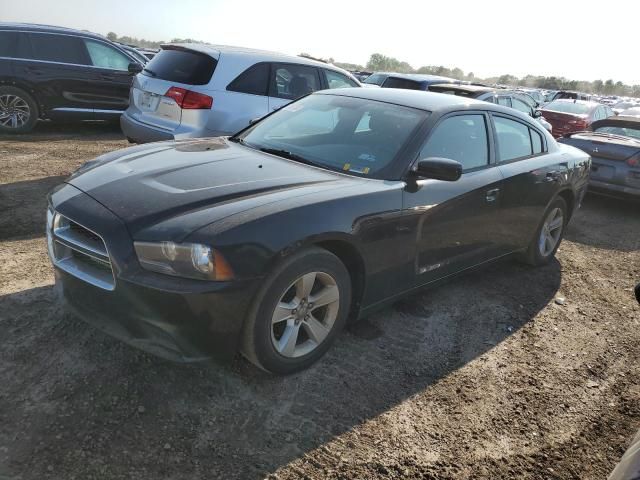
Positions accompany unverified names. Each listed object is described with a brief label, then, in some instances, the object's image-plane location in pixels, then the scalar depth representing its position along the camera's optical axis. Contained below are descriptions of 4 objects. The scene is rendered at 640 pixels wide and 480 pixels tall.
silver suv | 6.02
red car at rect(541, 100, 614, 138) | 12.13
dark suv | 8.66
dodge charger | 2.54
